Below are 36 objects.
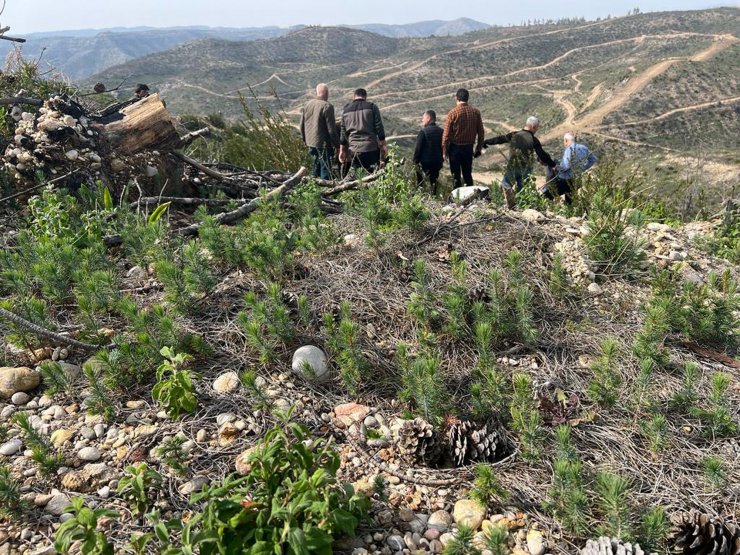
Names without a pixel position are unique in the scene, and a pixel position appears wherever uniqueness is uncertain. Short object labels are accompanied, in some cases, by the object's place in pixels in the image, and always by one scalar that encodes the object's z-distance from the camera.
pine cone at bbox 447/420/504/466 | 2.27
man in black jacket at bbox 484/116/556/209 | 5.61
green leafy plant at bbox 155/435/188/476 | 2.13
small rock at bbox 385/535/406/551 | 1.93
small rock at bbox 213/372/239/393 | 2.65
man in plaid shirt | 5.86
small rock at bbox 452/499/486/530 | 2.02
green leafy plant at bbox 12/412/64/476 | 2.12
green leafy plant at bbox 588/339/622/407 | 2.46
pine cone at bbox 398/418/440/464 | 2.29
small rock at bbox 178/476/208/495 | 2.10
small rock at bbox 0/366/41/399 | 2.62
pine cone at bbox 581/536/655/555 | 1.72
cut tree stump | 4.83
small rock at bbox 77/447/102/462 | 2.27
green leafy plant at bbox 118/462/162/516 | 1.88
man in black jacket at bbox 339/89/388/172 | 5.88
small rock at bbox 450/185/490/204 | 4.55
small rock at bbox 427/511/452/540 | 2.01
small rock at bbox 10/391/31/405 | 2.59
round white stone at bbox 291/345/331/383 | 2.71
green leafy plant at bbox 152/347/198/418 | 2.38
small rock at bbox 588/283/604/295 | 3.31
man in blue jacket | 5.41
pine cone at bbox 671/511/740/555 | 1.81
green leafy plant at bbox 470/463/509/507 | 2.05
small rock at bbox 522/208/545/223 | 3.95
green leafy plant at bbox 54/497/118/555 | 1.59
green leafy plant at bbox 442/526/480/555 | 1.76
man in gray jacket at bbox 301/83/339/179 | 5.91
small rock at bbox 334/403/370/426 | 2.53
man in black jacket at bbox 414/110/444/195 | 5.99
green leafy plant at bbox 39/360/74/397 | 2.56
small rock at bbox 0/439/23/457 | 2.31
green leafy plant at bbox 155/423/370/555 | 1.64
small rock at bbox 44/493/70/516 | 2.04
